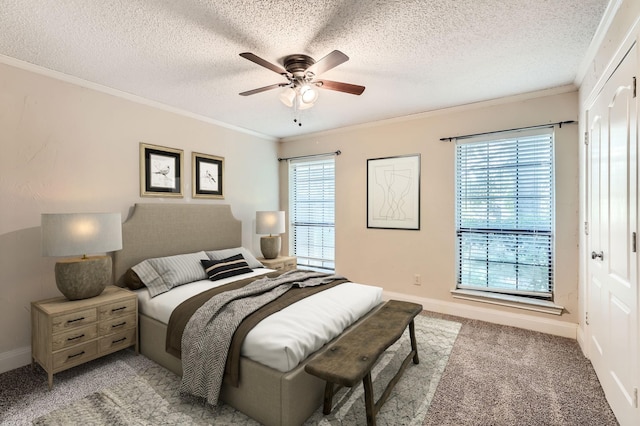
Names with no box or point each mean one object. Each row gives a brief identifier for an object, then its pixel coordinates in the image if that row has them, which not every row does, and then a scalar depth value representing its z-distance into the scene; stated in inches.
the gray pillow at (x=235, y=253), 145.3
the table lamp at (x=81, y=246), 92.0
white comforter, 73.7
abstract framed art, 159.5
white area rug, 75.2
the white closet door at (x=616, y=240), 65.9
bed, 71.4
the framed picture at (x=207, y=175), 154.2
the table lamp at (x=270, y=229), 172.2
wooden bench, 63.9
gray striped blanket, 78.0
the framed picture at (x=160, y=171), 134.4
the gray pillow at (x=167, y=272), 115.3
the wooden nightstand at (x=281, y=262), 169.0
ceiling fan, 92.9
